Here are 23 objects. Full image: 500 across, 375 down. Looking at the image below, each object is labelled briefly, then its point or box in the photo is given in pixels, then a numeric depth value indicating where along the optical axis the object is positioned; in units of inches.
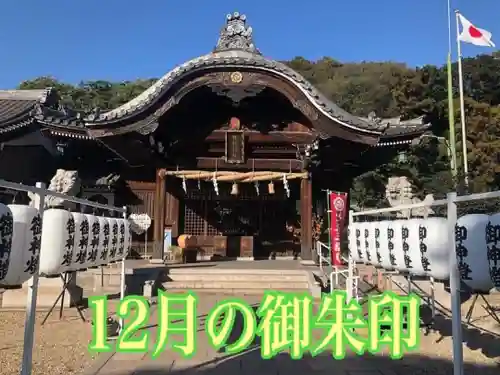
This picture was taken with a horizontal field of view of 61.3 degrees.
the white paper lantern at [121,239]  298.5
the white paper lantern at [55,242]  186.7
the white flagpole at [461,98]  937.1
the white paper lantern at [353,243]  291.0
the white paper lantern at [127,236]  317.3
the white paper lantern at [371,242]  245.1
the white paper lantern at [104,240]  258.3
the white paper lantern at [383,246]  222.1
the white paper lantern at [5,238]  132.3
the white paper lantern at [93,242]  235.9
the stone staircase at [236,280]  458.0
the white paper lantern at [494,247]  127.3
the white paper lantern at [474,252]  134.9
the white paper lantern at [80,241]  212.8
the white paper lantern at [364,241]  261.6
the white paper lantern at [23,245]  143.7
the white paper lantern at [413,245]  181.8
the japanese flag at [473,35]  905.5
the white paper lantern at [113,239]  277.4
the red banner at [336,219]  400.2
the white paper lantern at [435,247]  167.3
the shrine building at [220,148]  506.0
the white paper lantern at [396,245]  200.8
